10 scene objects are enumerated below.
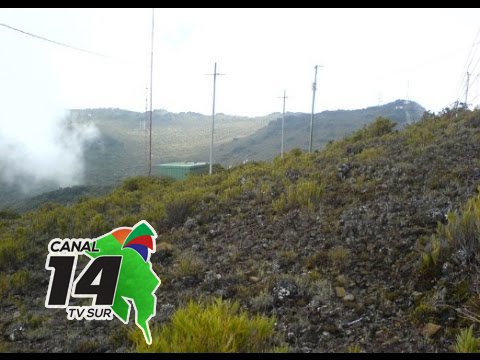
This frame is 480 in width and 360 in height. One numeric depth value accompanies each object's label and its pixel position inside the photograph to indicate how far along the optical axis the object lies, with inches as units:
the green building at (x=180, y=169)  1341.0
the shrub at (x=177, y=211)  372.4
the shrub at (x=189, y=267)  248.4
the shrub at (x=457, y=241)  201.3
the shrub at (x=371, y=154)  438.9
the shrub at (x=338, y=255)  236.3
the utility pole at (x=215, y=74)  1197.8
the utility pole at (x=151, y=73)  1007.9
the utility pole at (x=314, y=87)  1380.9
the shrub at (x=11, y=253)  319.9
